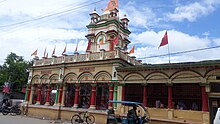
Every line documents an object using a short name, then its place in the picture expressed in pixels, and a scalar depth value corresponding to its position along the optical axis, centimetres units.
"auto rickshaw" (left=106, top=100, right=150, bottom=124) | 1194
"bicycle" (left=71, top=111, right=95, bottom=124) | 1646
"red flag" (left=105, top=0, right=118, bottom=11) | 2131
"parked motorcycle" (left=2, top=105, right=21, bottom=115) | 2288
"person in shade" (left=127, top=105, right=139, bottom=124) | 1187
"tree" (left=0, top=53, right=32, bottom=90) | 3447
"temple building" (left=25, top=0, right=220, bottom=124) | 1380
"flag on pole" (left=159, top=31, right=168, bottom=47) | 1625
